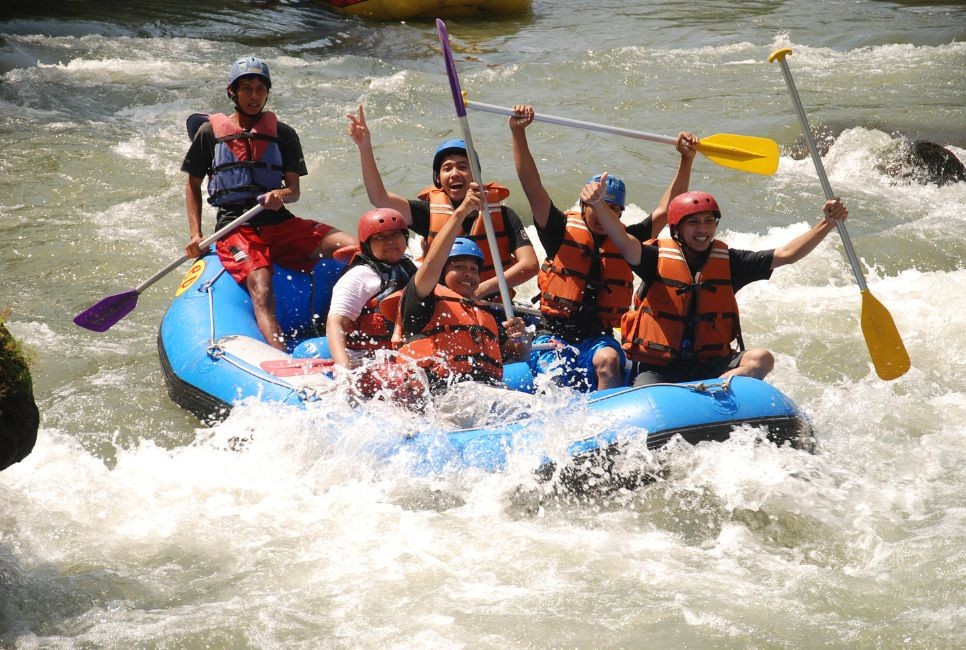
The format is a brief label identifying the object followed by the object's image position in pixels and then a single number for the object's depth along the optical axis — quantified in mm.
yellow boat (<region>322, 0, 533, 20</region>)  35031
